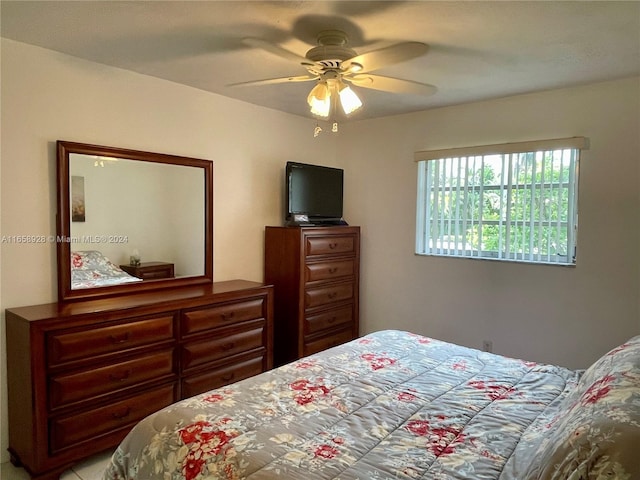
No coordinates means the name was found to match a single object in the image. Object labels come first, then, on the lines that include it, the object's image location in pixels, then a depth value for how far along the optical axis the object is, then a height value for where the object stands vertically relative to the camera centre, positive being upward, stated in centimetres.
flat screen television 382 +20
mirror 262 -5
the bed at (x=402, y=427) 116 -76
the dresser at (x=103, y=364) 217 -89
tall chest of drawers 368 -63
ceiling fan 194 +75
